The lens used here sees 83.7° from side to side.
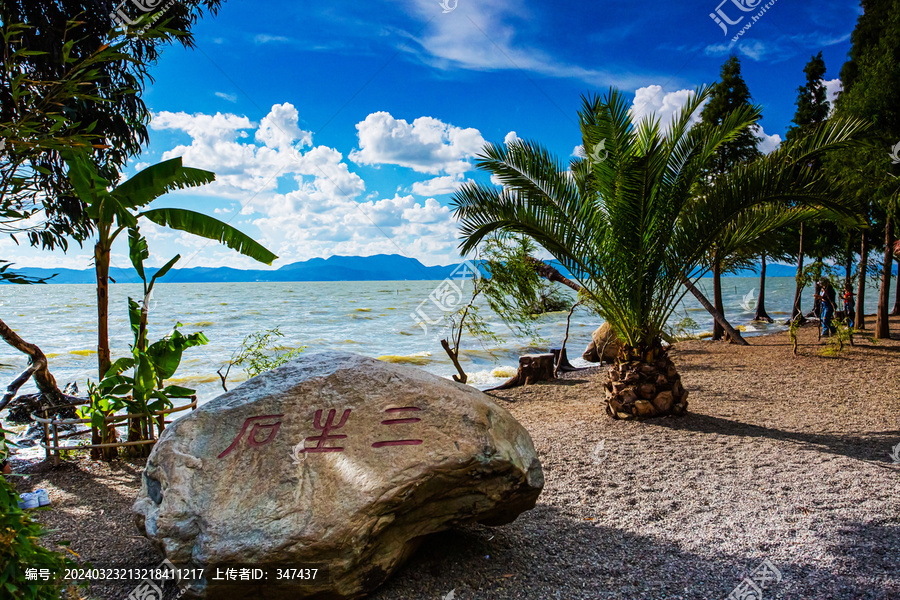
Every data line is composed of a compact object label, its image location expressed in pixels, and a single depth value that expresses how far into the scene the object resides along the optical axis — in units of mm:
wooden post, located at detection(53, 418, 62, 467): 5496
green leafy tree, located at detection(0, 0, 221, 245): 6238
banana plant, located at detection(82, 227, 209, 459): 5547
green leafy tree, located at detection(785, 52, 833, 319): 16281
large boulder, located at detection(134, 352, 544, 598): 2602
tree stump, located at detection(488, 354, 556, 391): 10984
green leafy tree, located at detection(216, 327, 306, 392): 8164
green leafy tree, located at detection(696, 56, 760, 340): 14969
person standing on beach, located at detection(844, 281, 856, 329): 12914
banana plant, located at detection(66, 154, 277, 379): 4074
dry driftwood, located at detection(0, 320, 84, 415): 6413
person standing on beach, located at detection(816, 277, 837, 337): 12031
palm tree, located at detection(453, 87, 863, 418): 5992
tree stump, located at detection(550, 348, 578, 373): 12366
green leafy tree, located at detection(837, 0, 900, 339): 10141
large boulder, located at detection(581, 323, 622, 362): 13875
